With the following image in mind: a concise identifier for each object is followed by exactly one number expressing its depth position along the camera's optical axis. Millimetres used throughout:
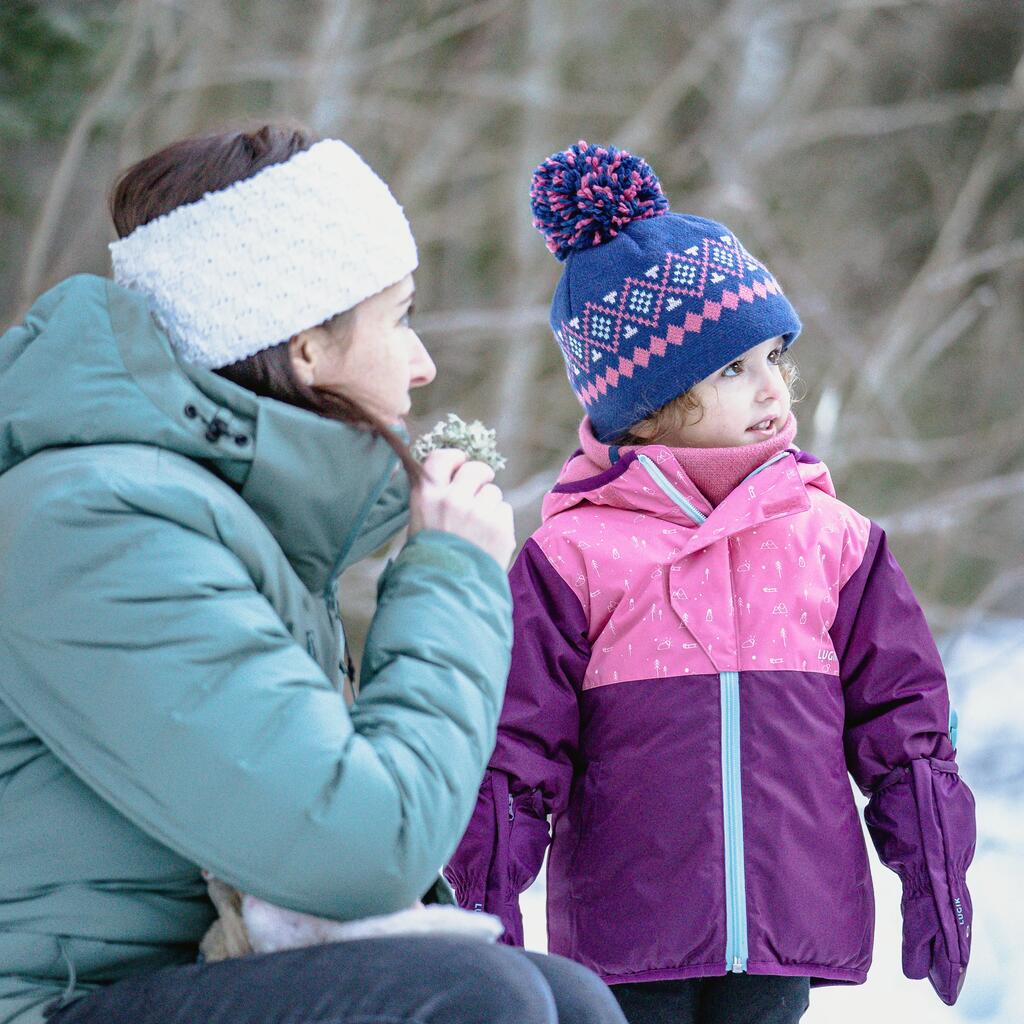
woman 4021
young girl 4434
